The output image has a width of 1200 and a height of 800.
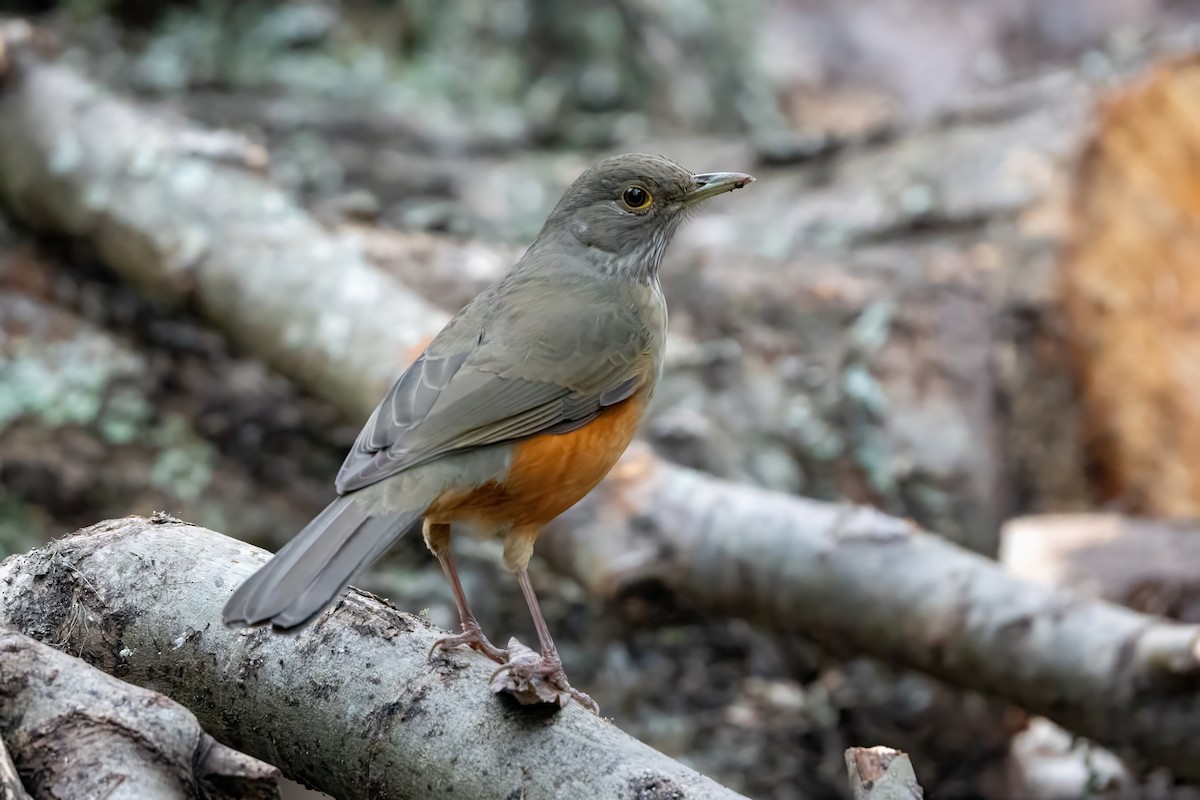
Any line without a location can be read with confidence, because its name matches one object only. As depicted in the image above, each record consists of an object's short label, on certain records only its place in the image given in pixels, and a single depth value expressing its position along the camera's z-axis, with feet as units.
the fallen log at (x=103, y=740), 16.84
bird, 19.56
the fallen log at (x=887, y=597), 30.22
